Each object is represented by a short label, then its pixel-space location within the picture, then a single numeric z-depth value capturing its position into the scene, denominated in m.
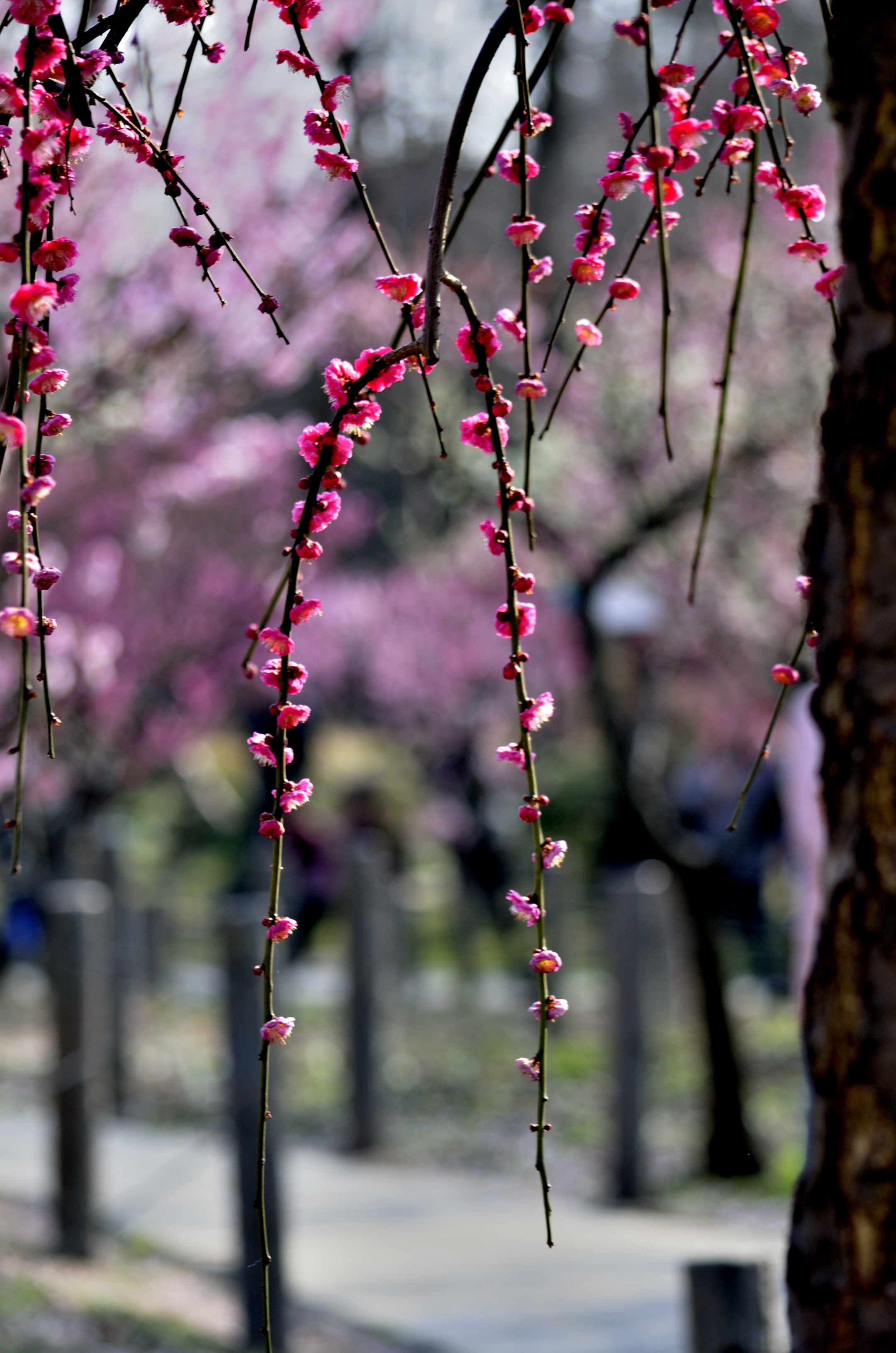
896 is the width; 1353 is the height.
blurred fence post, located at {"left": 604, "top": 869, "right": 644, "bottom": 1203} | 13.31
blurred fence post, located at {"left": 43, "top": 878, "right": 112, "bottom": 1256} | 10.92
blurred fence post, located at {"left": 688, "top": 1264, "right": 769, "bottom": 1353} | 4.55
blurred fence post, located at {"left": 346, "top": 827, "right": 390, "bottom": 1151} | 15.30
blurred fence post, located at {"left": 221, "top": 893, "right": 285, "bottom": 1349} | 9.20
